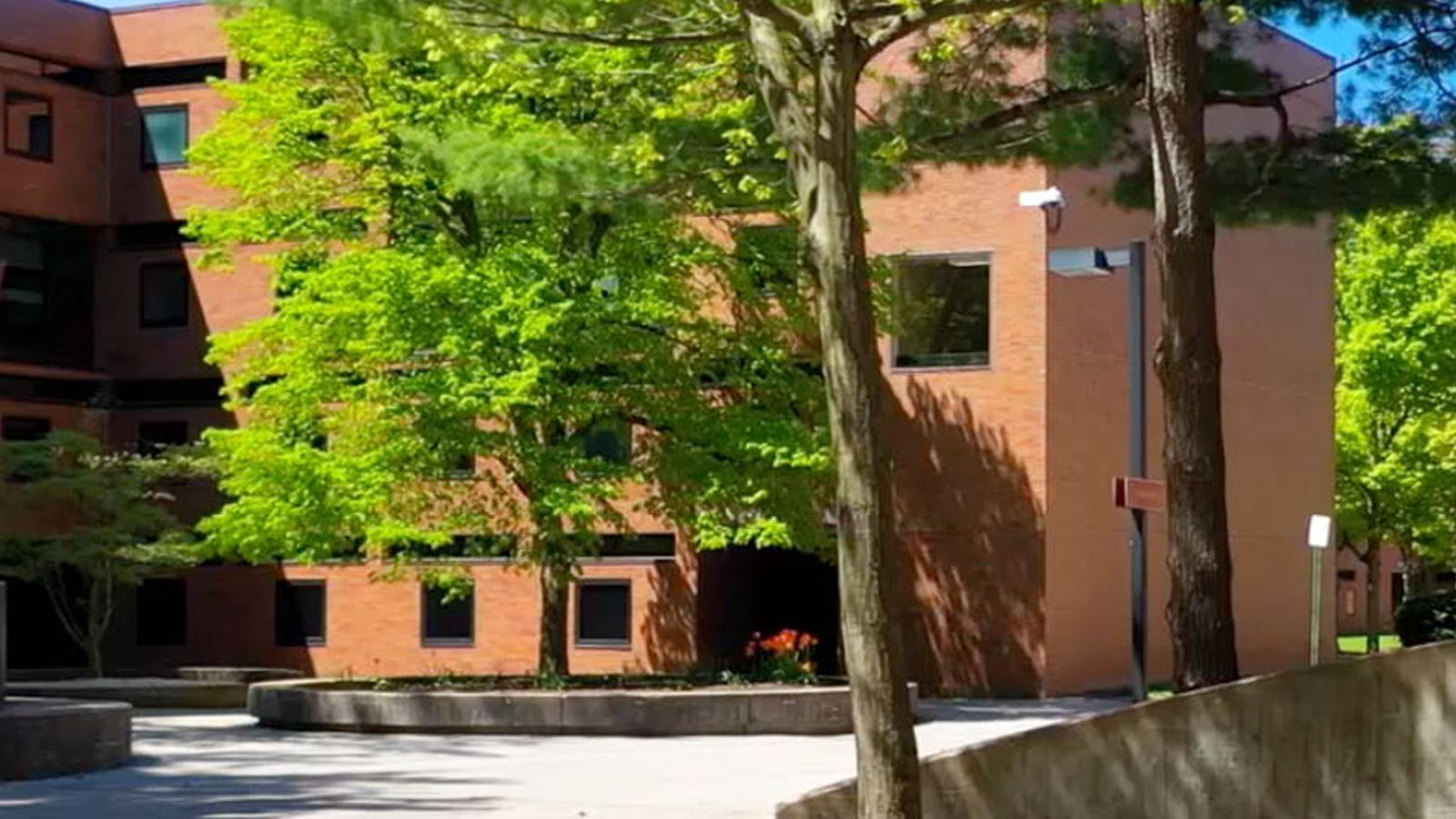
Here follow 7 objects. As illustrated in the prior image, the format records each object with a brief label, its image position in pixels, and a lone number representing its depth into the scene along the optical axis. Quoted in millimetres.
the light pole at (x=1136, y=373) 23422
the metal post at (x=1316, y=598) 31130
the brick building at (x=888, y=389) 35438
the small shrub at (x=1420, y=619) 32469
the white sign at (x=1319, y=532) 33750
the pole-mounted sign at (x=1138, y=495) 22344
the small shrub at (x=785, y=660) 29188
